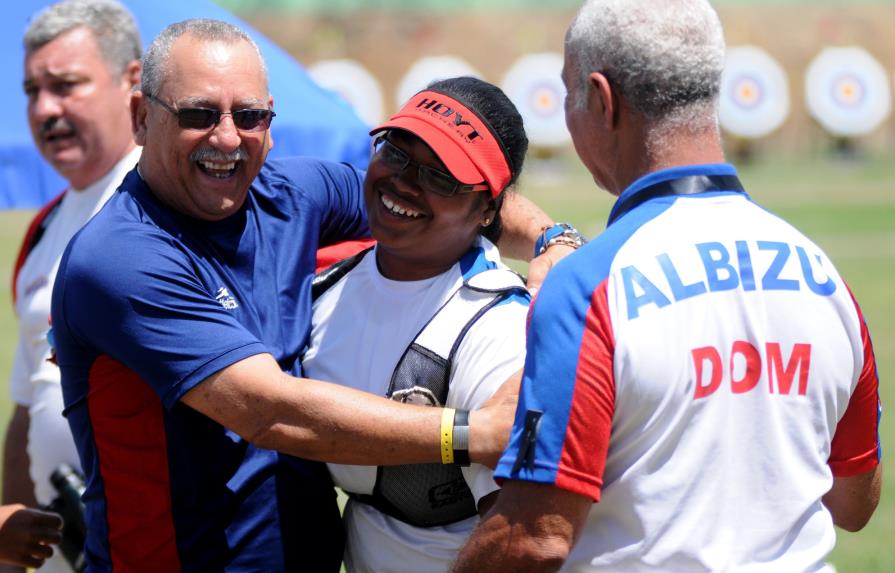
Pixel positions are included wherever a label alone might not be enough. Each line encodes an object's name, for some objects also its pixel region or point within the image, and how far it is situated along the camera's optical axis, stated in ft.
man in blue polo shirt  15.47
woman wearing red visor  15.88
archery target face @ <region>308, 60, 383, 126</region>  172.96
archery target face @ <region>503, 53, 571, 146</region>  160.35
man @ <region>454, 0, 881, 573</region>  12.79
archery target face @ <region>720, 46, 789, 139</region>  166.09
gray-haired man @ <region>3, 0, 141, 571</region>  24.25
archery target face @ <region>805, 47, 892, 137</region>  173.27
